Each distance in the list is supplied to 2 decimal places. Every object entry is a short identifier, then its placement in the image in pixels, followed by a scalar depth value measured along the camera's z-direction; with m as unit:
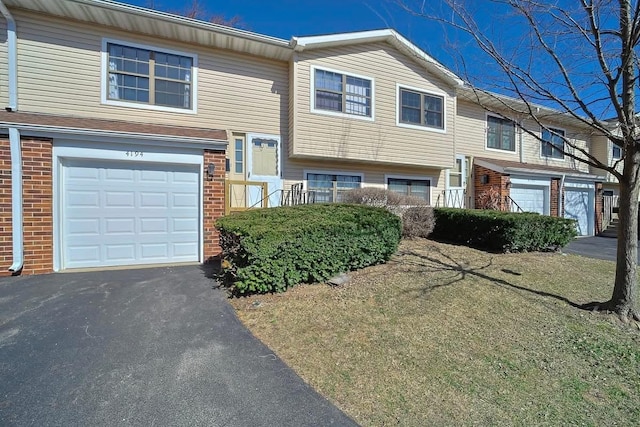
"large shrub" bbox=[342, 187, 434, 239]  8.12
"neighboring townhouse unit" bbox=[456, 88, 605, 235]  11.98
